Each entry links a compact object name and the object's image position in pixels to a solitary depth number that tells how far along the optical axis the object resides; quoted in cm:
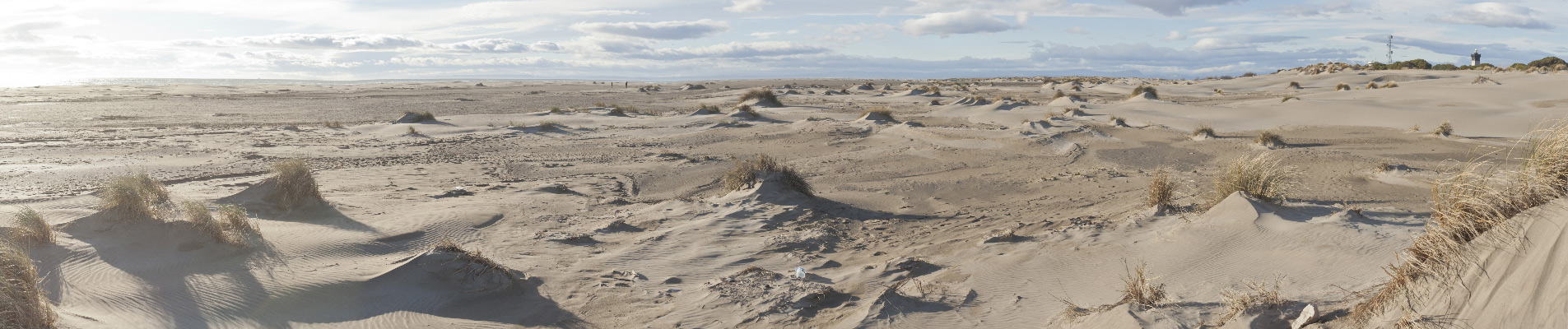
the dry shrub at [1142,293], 464
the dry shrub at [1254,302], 421
